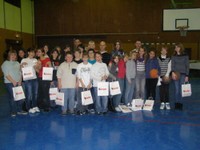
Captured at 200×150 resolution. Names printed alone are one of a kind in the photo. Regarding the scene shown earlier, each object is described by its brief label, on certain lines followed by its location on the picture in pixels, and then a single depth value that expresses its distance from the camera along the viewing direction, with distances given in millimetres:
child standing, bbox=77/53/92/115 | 5770
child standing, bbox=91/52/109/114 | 5770
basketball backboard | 15836
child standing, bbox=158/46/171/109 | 6332
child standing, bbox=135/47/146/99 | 6391
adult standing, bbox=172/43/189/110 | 6141
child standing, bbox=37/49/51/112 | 6156
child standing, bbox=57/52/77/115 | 5812
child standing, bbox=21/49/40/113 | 5984
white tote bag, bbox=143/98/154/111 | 6488
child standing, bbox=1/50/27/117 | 5664
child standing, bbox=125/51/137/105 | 6270
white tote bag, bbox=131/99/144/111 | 6373
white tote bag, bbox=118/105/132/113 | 6251
